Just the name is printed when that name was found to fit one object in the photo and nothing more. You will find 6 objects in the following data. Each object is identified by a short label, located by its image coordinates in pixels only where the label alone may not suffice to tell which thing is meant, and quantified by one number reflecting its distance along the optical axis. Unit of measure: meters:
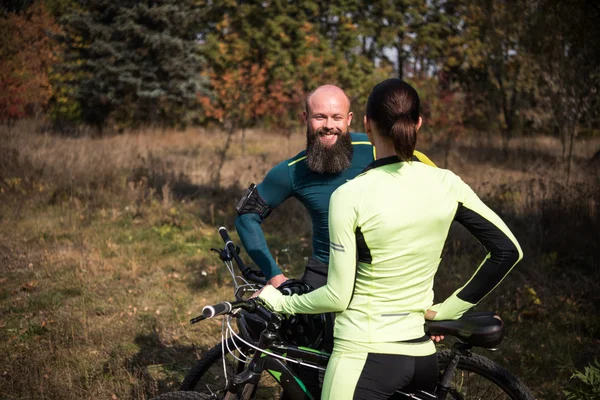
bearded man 2.94
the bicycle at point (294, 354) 1.99
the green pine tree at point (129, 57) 19.80
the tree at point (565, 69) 9.59
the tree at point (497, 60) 12.72
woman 1.72
